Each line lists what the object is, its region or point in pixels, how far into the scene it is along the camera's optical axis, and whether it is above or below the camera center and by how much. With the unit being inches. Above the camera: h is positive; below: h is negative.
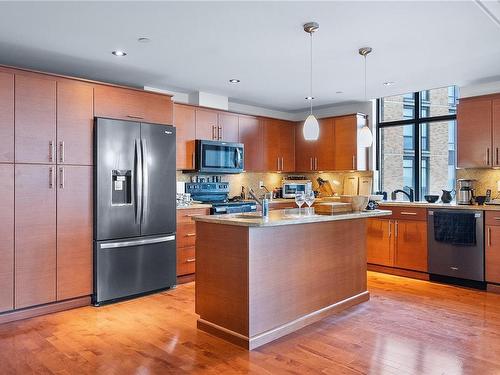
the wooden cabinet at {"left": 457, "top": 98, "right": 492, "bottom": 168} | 184.4 +27.0
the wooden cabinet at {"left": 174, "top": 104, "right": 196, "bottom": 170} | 198.8 +28.7
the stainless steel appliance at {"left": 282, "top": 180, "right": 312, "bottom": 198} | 257.1 +1.5
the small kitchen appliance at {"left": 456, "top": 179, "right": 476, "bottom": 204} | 191.2 -1.4
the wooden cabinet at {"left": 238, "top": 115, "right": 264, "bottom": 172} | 233.3 +30.0
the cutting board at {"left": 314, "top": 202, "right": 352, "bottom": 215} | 135.1 -6.6
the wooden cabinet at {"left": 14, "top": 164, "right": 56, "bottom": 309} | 137.4 -16.4
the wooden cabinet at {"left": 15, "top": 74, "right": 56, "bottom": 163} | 137.3 +25.6
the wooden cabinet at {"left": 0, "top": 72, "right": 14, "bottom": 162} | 133.8 +25.2
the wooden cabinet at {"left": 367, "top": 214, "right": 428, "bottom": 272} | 194.1 -28.4
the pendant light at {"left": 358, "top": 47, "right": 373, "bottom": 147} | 149.7 +20.2
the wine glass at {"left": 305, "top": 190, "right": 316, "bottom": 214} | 135.9 -3.1
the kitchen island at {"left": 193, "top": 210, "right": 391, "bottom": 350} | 112.1 -26.4
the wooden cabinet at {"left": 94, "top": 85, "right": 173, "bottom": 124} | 157.8 +36.6
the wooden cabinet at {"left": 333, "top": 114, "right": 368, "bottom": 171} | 233.8 +26.9
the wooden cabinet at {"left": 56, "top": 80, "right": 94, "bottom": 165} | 146.8 +26.3
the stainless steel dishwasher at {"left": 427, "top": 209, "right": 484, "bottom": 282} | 174.9 -31.3
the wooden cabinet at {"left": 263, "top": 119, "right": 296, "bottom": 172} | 248.5 +29.2
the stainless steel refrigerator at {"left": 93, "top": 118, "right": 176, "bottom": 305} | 154.3 -8.1
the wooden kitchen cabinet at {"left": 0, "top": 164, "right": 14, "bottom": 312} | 133.7 -16.6
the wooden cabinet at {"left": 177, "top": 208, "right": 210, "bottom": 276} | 184.2 -25.3
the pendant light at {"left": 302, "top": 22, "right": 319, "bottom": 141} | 132.0 +20.6
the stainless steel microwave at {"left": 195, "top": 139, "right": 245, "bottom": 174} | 205.6 +18.0
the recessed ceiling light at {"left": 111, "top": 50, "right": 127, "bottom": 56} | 146.6 +52.1
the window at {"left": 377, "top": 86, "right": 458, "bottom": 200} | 216.5 +28.5
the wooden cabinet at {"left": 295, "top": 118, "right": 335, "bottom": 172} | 246.5 +25.5
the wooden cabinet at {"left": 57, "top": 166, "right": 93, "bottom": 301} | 146.8 -16.2
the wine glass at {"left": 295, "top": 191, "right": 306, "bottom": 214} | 134.9 -3.4
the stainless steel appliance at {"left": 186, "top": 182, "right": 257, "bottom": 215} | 204.8 -4.6
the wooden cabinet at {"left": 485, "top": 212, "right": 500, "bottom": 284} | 170.7 -26.1
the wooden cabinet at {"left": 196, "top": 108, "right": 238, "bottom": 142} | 209.5 +36.1
